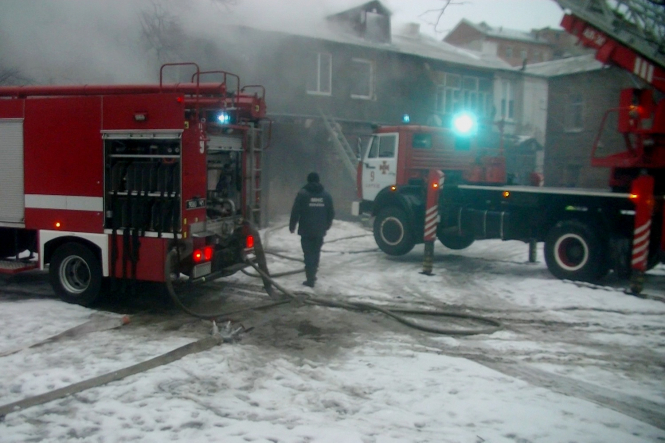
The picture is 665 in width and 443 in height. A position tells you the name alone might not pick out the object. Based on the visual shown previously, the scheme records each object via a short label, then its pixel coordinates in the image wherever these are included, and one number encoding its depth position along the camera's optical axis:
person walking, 8.81
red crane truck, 9.16
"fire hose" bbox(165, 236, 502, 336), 6.71
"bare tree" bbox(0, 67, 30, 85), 13.48
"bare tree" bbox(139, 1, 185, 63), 15.52
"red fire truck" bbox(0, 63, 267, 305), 6.96
